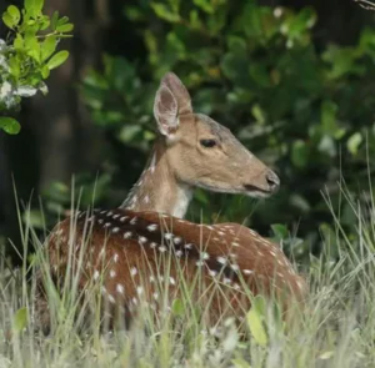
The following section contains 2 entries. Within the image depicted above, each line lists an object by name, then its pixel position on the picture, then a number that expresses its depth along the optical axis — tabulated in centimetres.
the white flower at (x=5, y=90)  1271
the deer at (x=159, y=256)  1269
